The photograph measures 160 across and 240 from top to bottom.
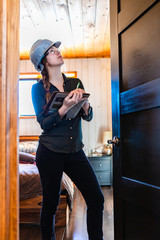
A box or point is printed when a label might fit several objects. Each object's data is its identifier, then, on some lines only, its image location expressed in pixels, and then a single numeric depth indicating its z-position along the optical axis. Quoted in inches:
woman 55.2
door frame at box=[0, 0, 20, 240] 37.9
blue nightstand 162.6
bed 92.6
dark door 44.4
